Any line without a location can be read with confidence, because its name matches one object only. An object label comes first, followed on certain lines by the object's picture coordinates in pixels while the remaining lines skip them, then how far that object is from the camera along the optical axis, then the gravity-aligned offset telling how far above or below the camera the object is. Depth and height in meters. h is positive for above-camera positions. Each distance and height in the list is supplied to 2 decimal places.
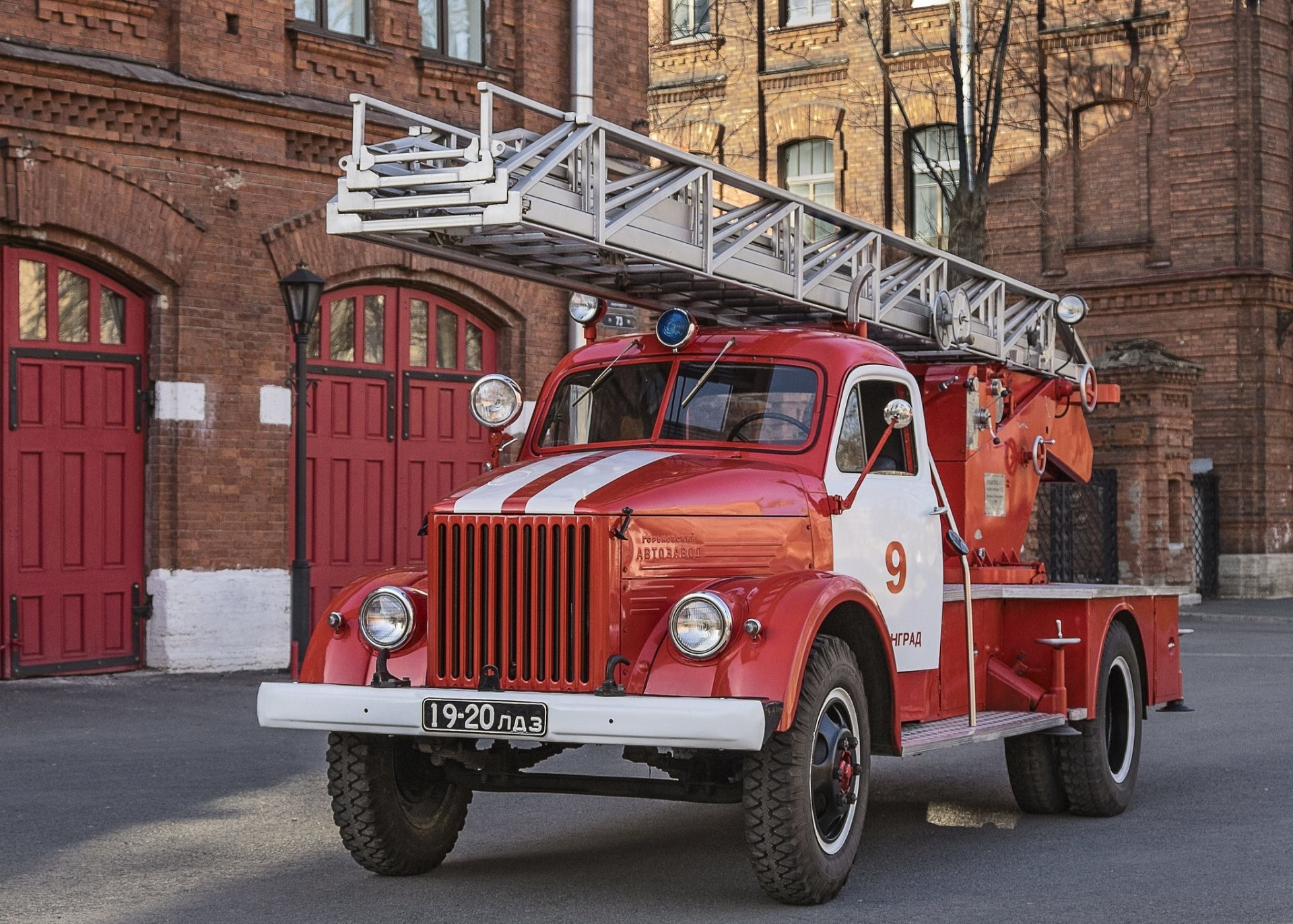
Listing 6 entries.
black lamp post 14.45 +1.08
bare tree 24.33 +4.87
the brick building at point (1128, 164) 29.80 +5.38
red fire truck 6.85 -0.35
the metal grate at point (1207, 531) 29.75 -0.79
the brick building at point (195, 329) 15.01 +1.35
